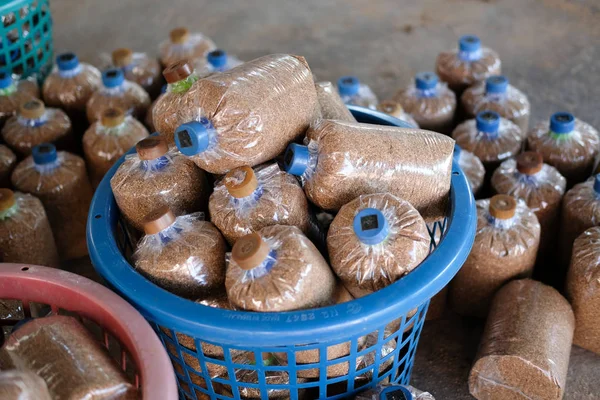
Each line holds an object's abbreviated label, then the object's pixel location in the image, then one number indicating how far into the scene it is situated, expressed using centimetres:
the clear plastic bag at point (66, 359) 94
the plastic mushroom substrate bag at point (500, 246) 155
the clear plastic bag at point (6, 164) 191
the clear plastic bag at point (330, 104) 136
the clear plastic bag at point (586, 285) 148
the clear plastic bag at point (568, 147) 188
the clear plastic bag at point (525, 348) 138
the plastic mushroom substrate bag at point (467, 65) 231
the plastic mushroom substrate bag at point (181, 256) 112
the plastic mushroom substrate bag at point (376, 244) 106
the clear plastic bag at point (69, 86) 218
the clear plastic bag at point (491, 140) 192
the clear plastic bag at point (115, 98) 207
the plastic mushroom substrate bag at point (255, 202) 114
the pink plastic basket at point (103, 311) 96
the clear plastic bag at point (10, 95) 210
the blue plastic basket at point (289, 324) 100
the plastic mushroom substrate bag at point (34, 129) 196
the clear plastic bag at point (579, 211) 164
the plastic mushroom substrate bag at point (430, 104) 215
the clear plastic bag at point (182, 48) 243
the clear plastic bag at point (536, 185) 173
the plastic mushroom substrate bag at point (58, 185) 180
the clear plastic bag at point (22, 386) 85
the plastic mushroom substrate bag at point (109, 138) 183
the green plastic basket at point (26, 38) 215
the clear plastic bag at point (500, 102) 210
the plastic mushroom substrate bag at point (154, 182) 123
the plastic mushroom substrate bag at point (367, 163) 116
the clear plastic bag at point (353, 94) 213
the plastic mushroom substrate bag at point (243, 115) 112
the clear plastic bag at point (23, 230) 163
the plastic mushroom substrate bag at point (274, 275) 102
